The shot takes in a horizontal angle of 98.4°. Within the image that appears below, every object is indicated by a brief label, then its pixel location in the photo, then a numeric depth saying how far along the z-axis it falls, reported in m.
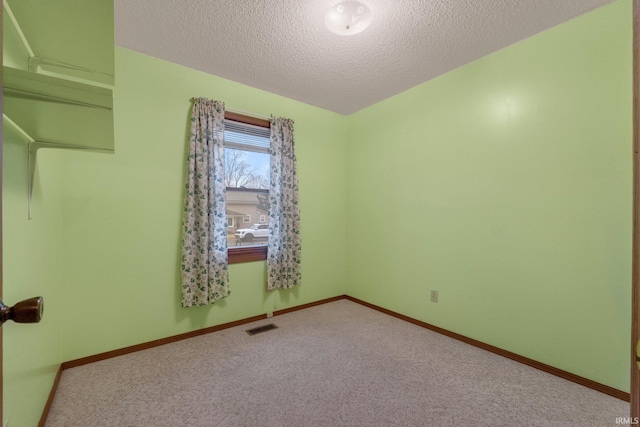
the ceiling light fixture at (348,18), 1.83
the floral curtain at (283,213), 3.13
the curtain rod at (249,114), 2.84
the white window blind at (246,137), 2.92
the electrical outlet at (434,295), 2.78
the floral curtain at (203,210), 2.55
